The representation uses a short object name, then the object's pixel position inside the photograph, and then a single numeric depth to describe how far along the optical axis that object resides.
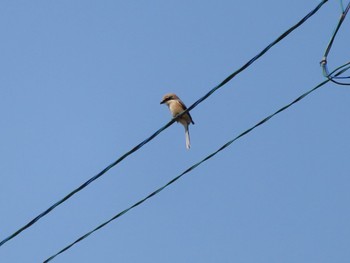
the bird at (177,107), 29.34
